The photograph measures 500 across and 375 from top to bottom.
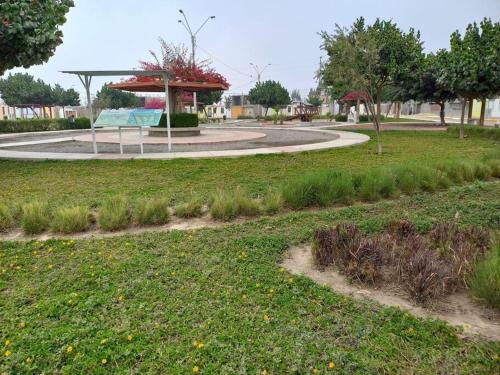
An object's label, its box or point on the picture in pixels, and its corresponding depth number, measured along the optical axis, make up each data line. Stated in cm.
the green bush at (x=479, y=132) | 1691
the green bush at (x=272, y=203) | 581
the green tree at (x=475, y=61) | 1692
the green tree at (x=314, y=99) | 8025
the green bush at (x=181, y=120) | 2028
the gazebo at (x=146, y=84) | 1170
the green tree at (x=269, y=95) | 6538
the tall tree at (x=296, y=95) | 12511
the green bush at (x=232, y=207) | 553
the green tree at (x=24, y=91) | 6706
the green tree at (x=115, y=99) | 7094
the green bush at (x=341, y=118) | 3918
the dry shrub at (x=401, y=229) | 454
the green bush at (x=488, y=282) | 297
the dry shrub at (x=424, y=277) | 317
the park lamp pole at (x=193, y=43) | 3238
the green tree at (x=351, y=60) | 1152
